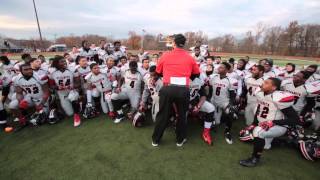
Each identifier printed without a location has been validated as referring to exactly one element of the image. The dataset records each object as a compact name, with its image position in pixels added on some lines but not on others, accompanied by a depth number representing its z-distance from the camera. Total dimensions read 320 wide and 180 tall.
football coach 3.87
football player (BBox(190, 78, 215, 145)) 4.64
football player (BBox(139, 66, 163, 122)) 5.27
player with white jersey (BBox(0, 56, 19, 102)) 5.98
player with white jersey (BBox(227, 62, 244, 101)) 5.76
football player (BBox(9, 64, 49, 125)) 5.40
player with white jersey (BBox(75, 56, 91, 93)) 6.63
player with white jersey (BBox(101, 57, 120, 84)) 6.54
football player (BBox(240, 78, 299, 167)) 3.65
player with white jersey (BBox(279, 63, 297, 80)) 7.36
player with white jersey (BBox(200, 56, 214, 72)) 6.98
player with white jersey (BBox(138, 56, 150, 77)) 6.18
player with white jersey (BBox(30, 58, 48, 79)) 5.73
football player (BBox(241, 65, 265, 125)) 5.62
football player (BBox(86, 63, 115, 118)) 6.22
